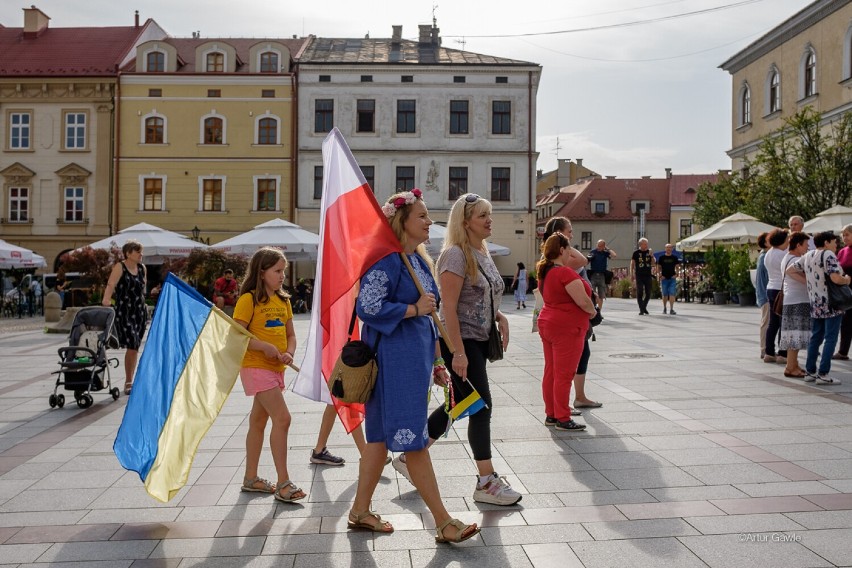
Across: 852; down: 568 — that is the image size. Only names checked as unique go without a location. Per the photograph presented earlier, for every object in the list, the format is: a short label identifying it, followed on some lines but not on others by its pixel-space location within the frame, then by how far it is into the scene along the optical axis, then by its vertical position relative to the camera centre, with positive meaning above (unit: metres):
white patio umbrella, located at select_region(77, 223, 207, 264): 23.97 +1.03
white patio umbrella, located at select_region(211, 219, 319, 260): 25.06 +1.15
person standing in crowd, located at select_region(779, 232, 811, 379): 9.81 -0.28
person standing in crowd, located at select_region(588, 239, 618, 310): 19.27 +0.38
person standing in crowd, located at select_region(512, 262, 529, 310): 28.88 -0.09
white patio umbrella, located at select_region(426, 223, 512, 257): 26.61 +1.32
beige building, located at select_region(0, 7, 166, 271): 40.59 +5.98
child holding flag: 5.34 -0.52
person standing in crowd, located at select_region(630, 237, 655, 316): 21.09 +0.26
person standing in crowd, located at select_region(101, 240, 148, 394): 9.87 -0.33
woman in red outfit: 7.03 -0.35
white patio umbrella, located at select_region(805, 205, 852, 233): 19.33 +1.56
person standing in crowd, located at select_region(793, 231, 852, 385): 9.40 -0.23
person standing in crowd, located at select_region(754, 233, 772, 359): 11.40 -0.09
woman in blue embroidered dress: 4.35 -0.51
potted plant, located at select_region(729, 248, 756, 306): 24.33 +0.15
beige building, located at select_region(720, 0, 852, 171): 31.34 +9.17
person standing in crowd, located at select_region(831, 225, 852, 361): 11.20 -0.52
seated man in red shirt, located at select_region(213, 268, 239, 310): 19.52 -0.25
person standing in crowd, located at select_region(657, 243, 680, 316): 21.47 +0.14
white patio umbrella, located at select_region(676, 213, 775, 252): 23.06 +1.51
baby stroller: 8.99 -0.91
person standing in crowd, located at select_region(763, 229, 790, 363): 10.80 +0.29
